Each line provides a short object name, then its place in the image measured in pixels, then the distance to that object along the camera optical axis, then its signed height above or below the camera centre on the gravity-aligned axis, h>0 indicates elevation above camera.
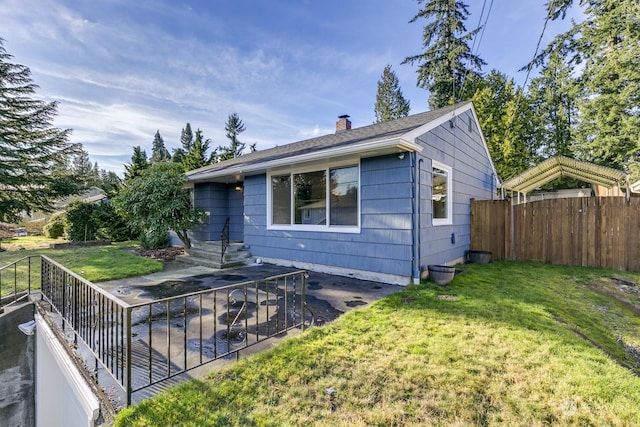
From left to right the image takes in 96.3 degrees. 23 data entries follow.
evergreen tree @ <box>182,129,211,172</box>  19.19 +4.14
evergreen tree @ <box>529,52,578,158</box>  17.33 +6.95
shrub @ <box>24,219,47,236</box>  20.80 -0.84
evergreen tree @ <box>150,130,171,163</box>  50.50 +12.90
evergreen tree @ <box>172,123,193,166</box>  50.75 +14.55
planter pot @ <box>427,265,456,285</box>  5.48 -1.13
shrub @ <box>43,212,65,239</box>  16.81 -0.70
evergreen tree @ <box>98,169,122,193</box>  15.09 +1.62
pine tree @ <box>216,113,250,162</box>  33.75 +10.72
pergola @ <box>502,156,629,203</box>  8.05 +1.28
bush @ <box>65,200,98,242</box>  13.82 -0.34
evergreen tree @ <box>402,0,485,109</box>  17.39 +10.31
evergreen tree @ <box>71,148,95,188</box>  15.34 +2.05
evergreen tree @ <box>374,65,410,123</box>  32.41 +13.39
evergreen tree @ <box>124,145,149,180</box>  15.18 +2.75
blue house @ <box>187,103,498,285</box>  5.52 +0.43
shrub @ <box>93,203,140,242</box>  13.80 -0.40
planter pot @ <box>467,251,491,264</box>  8.12 -1.19
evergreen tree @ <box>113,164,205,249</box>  8.92 +0.37
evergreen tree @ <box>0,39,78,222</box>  13.24 +3.28
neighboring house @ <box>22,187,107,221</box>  15.82 +1.02
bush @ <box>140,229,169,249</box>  8.96 -0.91
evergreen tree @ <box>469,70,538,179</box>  16.59 +5.49
